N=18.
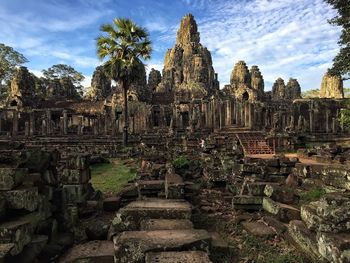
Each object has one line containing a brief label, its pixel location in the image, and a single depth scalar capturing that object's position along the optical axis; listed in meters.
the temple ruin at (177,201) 3.70
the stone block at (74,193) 6.30
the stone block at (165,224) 4.20
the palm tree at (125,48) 21.16
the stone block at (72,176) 6.83
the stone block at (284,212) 5.03
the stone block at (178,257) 3.18
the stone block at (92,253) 3.93
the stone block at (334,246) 3.31
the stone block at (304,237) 3.82
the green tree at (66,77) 52.50
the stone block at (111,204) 6.41
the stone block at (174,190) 6.04
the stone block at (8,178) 4.43
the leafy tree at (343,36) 15.57
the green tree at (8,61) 48.29
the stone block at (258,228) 4.70
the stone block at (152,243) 3.41
